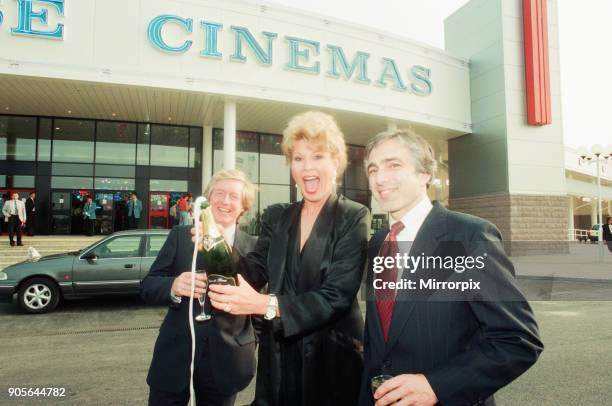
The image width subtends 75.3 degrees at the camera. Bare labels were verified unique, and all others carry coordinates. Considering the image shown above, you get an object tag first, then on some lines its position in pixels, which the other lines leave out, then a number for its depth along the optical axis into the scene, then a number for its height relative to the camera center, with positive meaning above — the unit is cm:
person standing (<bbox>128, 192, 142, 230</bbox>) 1692 +78
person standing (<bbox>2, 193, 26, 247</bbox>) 1372 +44
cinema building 1294 +484
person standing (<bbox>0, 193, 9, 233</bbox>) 1650 +103
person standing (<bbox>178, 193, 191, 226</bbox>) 1593 +67
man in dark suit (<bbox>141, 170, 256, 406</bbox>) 208 -59
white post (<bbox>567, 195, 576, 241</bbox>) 4026 +154
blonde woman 150 -24
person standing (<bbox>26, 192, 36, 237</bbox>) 1611 +51
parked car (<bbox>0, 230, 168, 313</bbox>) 763 -90
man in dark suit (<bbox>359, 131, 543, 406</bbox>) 126 -28
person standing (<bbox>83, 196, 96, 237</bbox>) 1691 +49
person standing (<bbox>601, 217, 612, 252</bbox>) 1529 -27
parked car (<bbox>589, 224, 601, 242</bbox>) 3177 -72
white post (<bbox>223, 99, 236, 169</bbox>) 1476 +357
